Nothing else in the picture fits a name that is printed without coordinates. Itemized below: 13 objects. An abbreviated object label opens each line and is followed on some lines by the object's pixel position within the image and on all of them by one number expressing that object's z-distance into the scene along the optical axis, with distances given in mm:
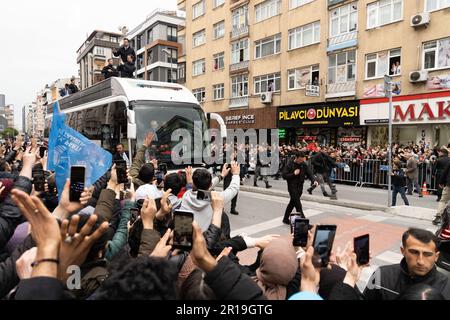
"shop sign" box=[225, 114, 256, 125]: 25672
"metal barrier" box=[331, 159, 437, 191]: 11719
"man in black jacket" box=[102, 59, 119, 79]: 12039
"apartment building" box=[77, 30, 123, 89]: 16111
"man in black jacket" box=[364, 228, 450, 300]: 2074
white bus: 8305
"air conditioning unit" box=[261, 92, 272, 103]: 23953
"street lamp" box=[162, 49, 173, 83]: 39444
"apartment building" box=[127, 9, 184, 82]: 41781
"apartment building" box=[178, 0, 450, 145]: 16062
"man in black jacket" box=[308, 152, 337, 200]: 10633
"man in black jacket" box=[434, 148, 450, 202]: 7736
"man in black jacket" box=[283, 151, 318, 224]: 7450
